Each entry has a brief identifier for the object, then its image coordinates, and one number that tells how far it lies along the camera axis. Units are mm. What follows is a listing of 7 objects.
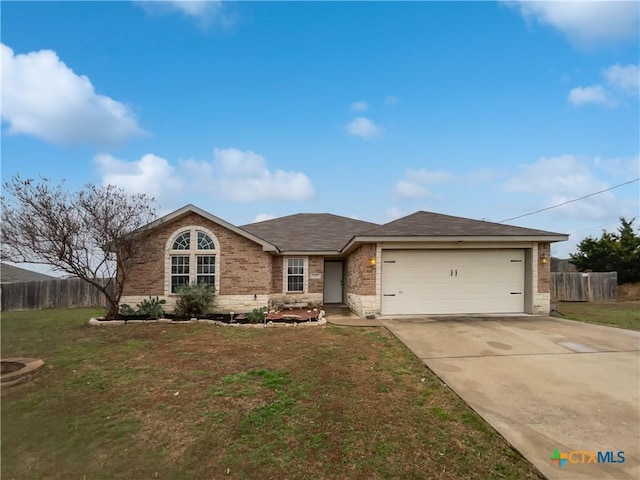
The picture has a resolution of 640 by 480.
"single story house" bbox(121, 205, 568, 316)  11180
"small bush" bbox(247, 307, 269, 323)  10664
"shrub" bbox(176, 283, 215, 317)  11734
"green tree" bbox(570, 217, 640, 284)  18031
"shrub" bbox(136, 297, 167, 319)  11344
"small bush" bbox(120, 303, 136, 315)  11406
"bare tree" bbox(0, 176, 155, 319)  9586
